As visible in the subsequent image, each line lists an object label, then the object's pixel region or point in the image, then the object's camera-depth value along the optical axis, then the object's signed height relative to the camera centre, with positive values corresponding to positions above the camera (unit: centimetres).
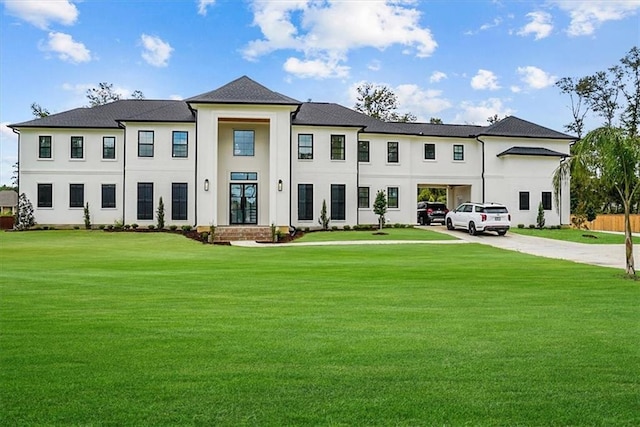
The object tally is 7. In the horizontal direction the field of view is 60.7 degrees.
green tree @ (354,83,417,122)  5434 +1064
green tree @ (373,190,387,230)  3131 +12
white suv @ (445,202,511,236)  2862 -53
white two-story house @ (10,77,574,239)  2848 +273
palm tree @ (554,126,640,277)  1302 +117
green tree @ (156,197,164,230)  3100 -41
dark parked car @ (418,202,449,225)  3684 -27
